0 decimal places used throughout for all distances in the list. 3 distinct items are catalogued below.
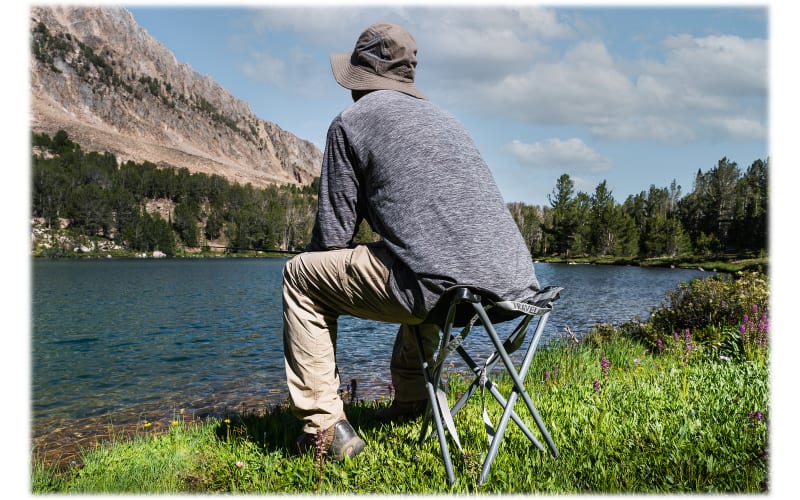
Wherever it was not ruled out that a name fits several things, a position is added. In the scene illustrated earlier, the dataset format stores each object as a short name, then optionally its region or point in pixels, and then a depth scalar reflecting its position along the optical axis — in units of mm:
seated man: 2877
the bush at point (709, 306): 8188
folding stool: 2838
